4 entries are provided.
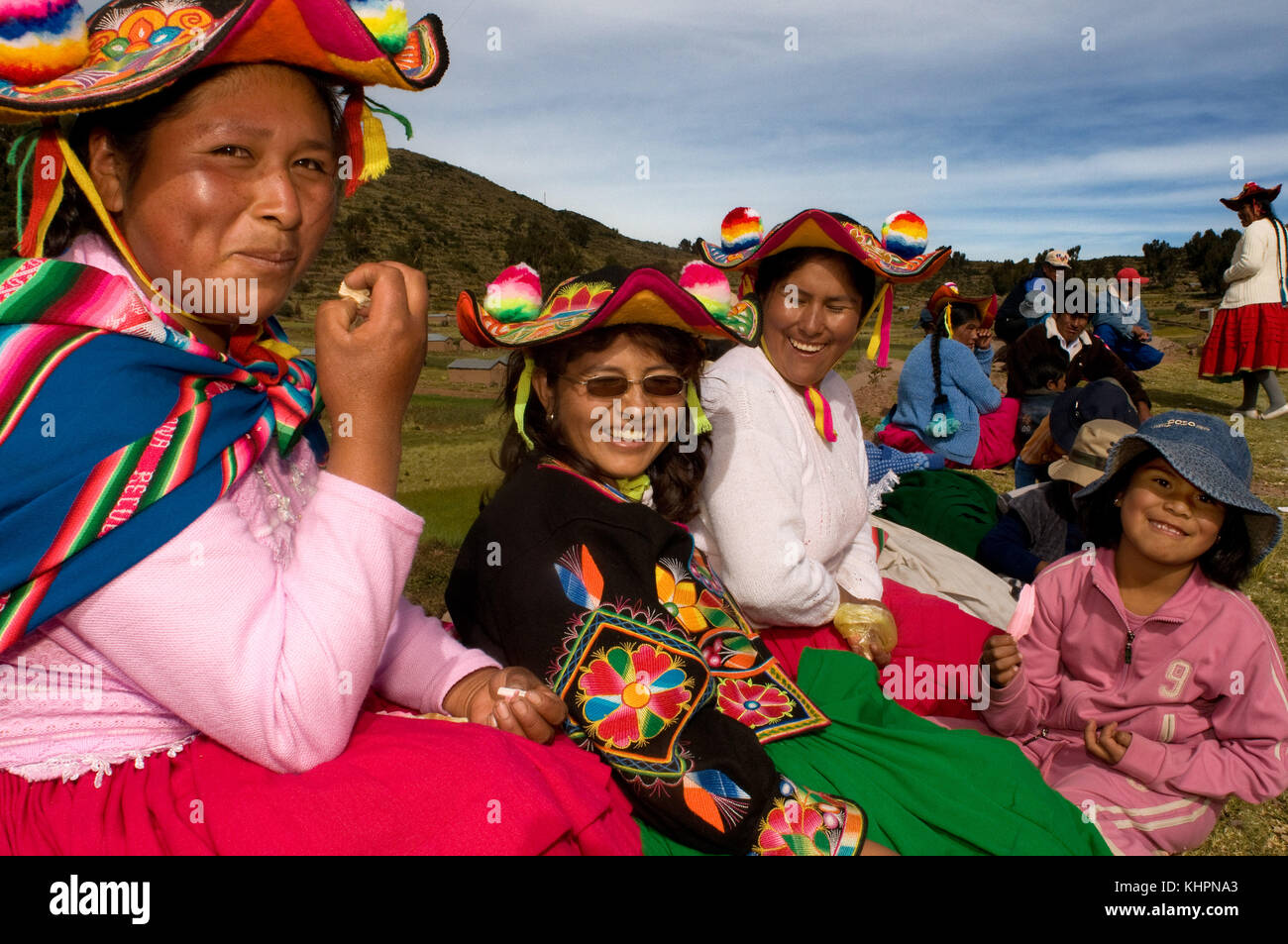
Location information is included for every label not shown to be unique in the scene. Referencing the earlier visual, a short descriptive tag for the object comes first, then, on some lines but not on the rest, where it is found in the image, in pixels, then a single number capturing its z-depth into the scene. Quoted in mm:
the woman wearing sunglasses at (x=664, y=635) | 1920
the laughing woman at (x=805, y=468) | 2814
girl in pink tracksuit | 2643
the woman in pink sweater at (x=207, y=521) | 1222
